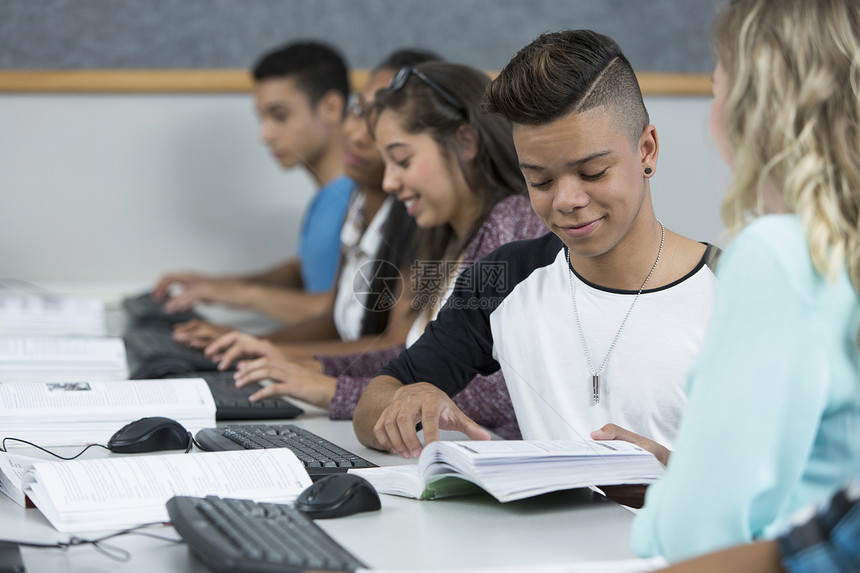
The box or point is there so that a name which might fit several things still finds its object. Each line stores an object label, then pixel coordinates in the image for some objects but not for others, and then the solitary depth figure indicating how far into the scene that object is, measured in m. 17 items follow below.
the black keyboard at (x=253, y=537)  2.51
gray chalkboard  5.47
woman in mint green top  2.39
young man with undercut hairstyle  2.92
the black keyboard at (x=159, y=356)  3.65
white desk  2.58
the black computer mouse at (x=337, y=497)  2.71
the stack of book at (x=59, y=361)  3.61
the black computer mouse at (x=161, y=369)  3.63
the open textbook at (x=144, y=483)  2.69
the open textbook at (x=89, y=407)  3.14
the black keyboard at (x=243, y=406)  3.28
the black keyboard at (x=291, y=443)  2.93
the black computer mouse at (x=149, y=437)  3.02
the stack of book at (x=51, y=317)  4.20
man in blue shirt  4.99
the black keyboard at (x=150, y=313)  4.45
